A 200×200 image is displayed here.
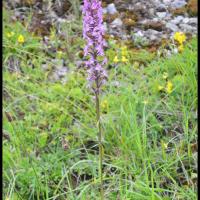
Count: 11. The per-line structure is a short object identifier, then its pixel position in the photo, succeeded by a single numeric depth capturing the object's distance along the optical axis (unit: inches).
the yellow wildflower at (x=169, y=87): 144.8
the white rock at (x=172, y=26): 189.9
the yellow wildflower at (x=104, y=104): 146.5
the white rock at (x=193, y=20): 193.8
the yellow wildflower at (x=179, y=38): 166.1
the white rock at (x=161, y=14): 196.7
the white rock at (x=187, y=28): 187.7
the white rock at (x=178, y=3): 202.7
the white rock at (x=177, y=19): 194.7
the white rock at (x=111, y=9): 206.4
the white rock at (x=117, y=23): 198.9
